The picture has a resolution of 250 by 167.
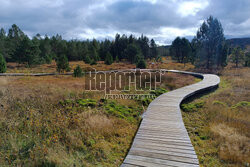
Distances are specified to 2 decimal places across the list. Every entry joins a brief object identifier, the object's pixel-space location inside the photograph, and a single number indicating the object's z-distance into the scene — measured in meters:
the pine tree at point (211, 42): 27.77
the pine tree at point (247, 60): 36.03
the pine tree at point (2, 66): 23.39
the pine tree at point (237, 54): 36.25
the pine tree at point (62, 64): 24.44
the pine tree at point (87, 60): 43.26
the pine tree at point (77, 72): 21.14
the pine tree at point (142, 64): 33.72
